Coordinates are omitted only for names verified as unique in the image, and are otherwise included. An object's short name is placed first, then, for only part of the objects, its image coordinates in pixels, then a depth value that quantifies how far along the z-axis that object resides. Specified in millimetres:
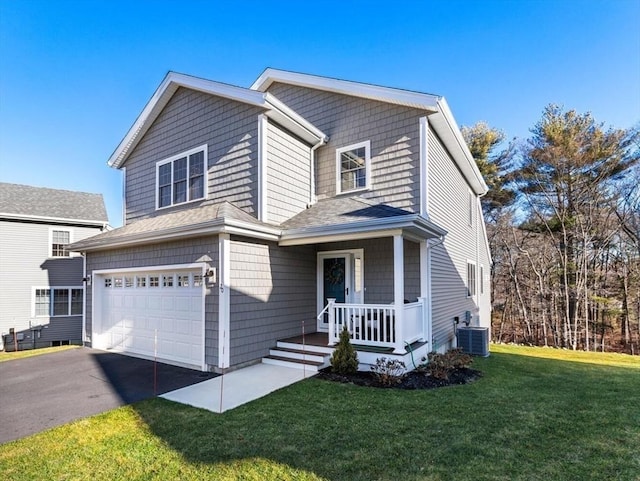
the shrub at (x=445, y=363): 7156
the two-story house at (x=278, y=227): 7676
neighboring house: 16203
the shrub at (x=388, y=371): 6661
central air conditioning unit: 10859
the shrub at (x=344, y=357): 7203
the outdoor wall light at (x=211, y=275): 7445
